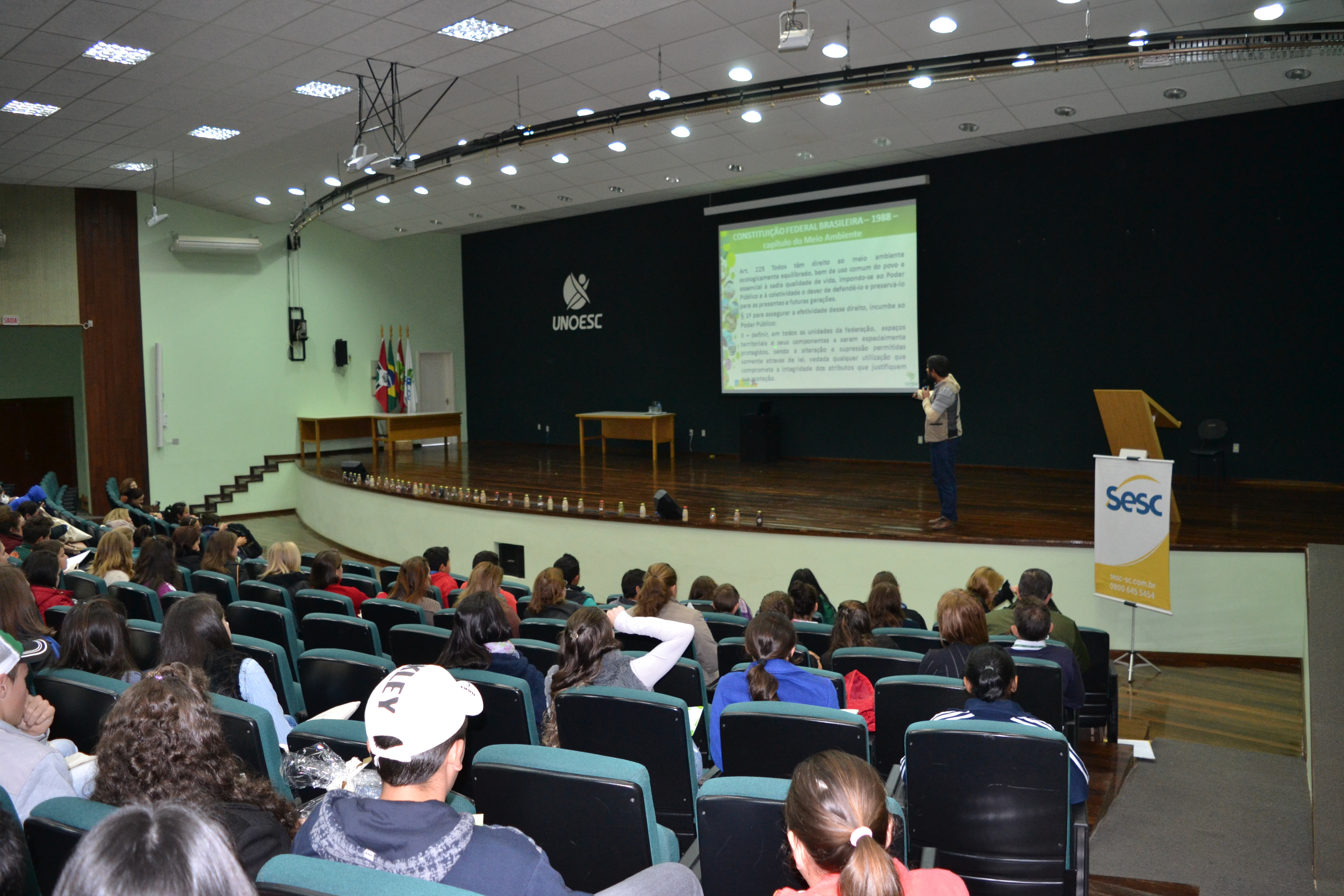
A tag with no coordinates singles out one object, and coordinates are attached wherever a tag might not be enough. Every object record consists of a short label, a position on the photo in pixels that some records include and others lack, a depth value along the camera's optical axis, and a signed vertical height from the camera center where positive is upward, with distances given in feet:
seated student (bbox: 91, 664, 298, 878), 5.93 -2.19
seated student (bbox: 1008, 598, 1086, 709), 12.15 -3.07
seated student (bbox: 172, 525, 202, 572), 21.72 -2.70
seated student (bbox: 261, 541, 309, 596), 17.98 -2.83
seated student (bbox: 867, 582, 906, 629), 15.75 -3.27
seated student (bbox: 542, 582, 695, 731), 10.28 -2.66
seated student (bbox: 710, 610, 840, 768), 10.30 -2.87
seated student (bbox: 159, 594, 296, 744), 10.15 -2.46
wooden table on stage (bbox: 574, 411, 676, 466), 45.65 -0.45
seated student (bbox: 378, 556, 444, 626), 16.74 -2.91
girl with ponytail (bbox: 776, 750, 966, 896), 5.02 -2.17
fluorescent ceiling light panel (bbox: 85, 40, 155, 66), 23.13 +9.34
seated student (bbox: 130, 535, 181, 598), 16.79 -2.54
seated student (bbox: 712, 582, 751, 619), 17.35 -3.40
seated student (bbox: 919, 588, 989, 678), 11.59 -2.71
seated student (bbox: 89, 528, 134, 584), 18.29 -2.54
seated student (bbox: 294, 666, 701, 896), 5.15 -2.26
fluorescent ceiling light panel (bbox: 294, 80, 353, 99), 26.71 +9.57
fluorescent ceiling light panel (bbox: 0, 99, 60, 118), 27.84 +9.64
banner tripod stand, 20.45 -5.73
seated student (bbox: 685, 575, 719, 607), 18.89 -3.45
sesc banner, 20.08 -2.73
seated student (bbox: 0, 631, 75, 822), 6.65 -2.43
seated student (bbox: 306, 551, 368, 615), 18.06 -2.92
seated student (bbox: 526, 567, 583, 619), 15.66 -3.00
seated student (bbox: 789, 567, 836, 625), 17.37 -4.31
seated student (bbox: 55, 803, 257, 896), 3.38 -1.58
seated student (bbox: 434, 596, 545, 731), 10.66 -2.54
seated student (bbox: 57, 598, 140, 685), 9.92 -2.28
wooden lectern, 25.27 -0.33
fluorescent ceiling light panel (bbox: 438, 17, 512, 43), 22.24 +9.33
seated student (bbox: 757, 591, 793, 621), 14.88 -3.01
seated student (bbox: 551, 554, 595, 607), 19.81 -3.19
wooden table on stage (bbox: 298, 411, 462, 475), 48.85 -0.30
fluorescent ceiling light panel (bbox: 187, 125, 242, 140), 31.73 +9.96
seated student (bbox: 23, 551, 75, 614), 15.29 -2.40
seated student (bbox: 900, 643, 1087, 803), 8.72 -2.64
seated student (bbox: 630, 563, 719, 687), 13.79 -2.94
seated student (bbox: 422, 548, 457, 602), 21.20 -3.24
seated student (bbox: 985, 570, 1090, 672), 14.01 -3.23
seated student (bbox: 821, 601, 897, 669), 13.65 -3.20
